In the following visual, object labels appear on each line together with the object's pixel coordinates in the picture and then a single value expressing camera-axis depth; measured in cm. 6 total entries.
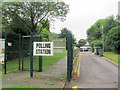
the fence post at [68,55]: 664
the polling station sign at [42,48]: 691
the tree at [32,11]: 1591
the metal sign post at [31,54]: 720
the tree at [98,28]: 3808
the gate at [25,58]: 798
